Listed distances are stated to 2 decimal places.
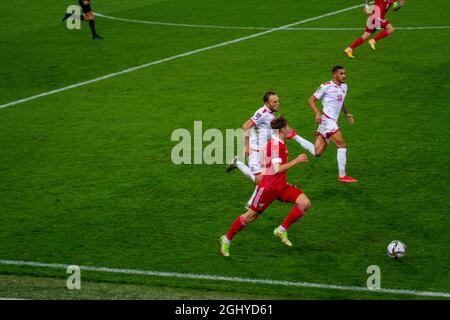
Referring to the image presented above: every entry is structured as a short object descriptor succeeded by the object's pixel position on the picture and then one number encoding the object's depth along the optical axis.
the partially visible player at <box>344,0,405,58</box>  25.38
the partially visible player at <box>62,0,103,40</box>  28.00
